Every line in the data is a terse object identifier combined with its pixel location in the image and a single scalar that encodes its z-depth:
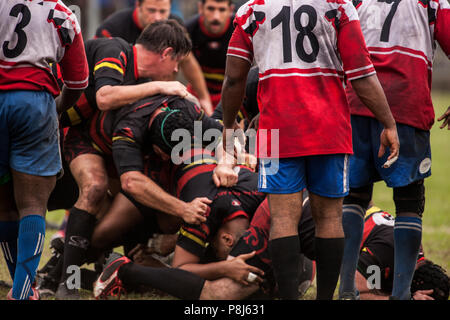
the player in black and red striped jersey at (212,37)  13.63
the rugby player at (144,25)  12.30
